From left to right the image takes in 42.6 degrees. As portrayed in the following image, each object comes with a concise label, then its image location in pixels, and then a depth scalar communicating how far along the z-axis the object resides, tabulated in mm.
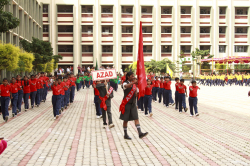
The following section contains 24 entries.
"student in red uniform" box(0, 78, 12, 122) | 11367
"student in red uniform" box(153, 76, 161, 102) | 18500
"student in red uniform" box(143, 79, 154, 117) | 12861
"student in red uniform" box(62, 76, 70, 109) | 14866
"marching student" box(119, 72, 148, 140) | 8016
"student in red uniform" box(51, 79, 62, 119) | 11885
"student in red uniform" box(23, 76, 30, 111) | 14359
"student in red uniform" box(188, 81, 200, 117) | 12648
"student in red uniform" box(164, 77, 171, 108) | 16147
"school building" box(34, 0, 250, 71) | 51594
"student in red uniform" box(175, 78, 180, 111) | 14368
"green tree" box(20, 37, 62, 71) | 30370
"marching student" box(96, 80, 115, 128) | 9843
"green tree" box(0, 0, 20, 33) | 13286
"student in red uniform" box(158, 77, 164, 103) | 17822
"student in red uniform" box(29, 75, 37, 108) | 15566
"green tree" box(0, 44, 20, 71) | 18844
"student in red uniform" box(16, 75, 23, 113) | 13411
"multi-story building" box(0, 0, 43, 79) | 28938
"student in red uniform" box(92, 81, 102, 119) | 11847
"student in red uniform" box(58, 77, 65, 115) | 12493
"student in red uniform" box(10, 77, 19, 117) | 12305
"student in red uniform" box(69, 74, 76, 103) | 17819
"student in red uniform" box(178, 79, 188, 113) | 13969
